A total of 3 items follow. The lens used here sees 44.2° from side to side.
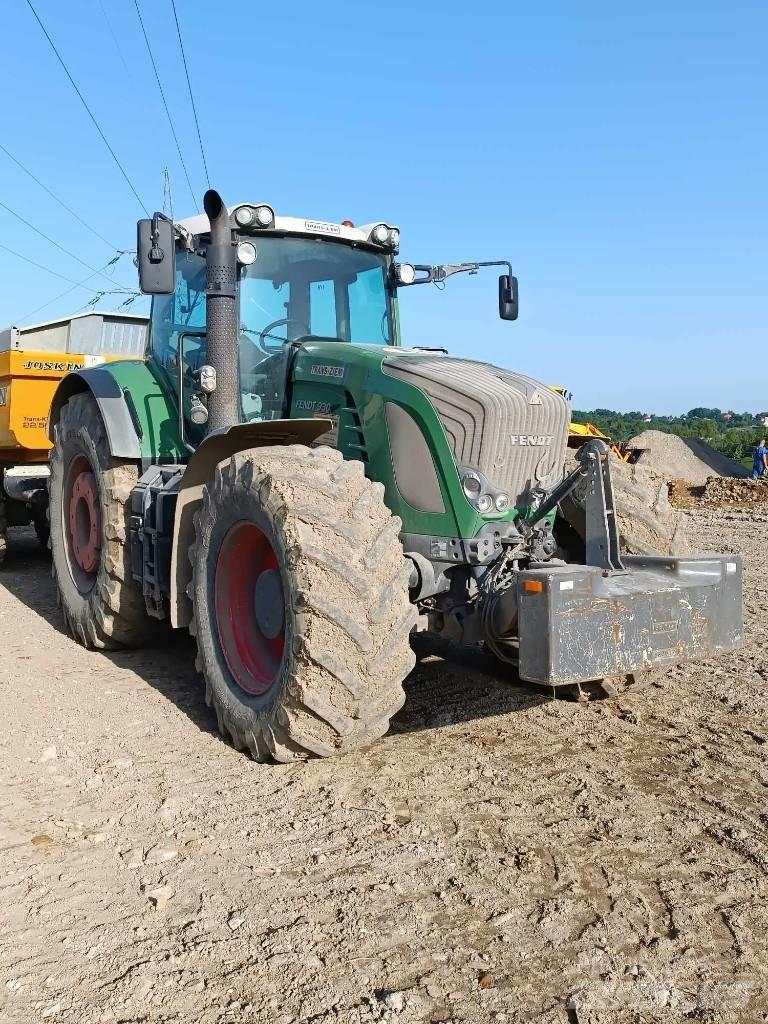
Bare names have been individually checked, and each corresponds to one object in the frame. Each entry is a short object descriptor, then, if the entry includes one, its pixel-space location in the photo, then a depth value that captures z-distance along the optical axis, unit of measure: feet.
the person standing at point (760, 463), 82.89
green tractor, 12.86
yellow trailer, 27.37
